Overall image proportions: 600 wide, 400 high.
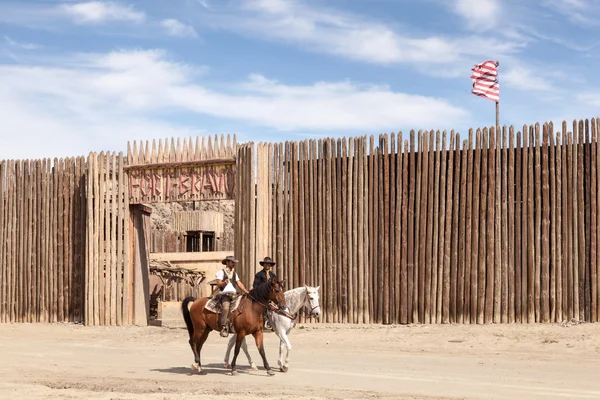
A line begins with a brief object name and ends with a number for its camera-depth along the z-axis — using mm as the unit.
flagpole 22322
